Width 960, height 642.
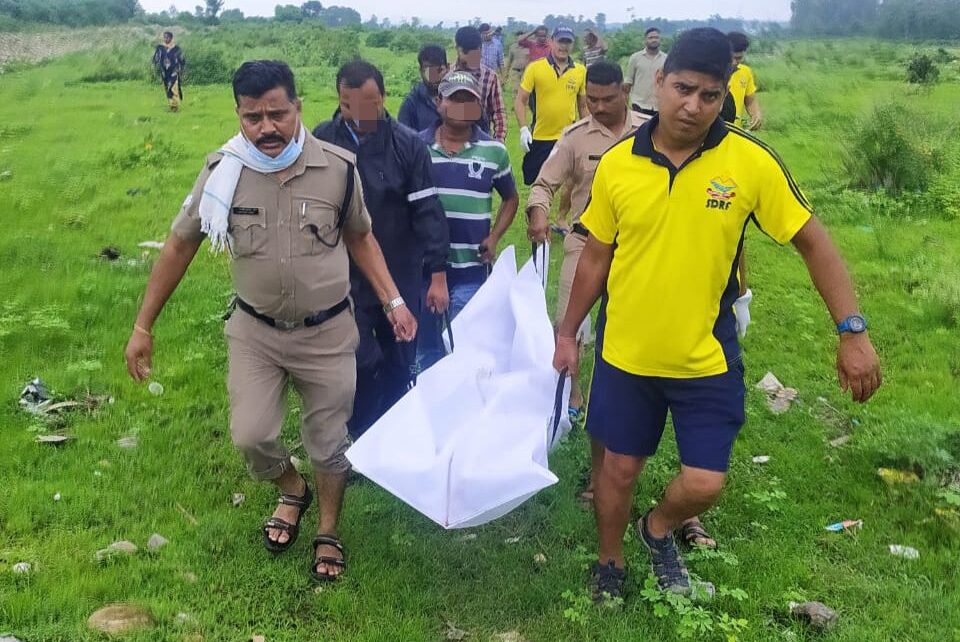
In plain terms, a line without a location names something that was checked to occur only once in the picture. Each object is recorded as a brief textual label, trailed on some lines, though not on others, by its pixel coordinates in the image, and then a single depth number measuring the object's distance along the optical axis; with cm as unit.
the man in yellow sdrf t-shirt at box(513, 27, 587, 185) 796
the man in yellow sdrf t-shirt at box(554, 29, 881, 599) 257
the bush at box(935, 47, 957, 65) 2652
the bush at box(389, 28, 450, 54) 3988
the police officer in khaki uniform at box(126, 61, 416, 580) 294
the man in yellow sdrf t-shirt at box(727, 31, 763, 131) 823
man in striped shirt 422
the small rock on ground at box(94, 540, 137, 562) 341
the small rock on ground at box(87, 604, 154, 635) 298
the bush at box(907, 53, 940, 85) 2003
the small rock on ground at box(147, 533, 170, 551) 351
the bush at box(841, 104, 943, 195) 928
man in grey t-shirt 970
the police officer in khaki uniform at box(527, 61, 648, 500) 427
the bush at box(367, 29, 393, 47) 4300
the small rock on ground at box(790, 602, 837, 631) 302
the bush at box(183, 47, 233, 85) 2423
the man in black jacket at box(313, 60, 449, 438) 371
